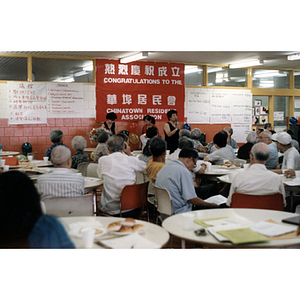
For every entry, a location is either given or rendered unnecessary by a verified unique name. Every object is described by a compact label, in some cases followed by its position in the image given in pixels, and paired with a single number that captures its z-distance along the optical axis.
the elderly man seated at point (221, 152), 5.05
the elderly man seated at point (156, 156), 3.77
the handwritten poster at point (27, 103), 7.82
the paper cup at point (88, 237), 1.96
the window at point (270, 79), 10.29
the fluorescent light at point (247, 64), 8.89
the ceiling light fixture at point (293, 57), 7.75
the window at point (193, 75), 9.44
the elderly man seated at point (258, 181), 3.02
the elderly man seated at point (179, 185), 3.19
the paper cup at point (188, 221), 2.17
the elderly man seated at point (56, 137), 5.01
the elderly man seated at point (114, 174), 3.66
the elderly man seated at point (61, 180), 2.96
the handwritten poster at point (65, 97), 8.14
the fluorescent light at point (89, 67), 8.49
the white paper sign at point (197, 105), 9.51
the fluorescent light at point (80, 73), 8.37
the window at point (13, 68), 7.82
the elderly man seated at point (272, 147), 5.07
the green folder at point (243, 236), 1.98
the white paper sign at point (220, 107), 9.81
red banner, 8.55
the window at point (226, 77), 9.77
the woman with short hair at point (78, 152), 4.92
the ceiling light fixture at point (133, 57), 7.43
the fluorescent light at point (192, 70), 9.41
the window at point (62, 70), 8.04
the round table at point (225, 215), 1.99
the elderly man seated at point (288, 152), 4.30
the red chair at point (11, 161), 4.95
